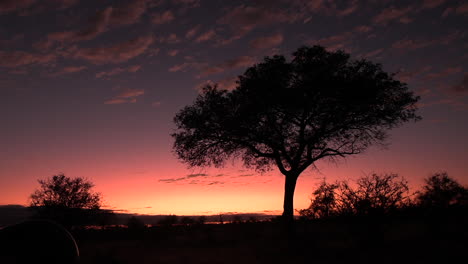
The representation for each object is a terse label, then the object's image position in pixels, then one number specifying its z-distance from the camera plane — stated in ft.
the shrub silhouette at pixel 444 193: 95.39
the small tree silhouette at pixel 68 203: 111.65
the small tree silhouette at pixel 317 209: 94.70
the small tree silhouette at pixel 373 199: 57.26
